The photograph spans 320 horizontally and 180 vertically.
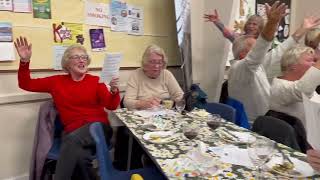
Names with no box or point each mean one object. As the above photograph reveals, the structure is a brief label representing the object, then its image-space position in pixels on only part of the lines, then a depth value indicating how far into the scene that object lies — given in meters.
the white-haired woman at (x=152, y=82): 2.68
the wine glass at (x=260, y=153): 1.20
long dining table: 1.20
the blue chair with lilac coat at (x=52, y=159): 2.30
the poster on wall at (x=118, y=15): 3.01
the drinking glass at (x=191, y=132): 1.62
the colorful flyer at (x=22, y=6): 2.44
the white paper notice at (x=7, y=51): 2.40
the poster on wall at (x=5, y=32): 2.39
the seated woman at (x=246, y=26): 2.97
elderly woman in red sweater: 2.37
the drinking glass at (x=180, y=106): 2.29
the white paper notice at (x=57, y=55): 2.69
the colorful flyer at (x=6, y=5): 2.38
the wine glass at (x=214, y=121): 1.83
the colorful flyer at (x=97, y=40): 2.90
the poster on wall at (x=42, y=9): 2.54
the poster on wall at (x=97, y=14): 2.85
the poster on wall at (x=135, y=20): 3.14
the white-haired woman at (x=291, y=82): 2.04
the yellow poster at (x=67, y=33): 2.68
